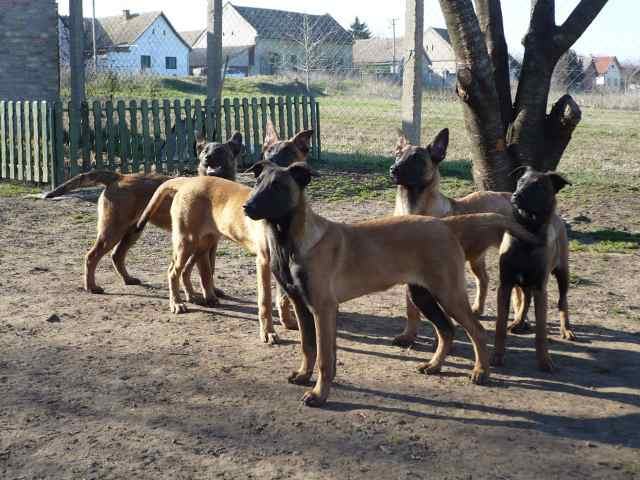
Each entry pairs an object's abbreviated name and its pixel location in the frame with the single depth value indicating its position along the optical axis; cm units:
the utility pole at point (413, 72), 1293
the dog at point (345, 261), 479
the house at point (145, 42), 4669
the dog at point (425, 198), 619
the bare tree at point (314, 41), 1877
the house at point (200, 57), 4186
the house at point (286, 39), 2006
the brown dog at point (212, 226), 618
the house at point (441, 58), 1977
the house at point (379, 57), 2033
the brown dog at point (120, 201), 743
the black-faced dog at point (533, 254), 540
